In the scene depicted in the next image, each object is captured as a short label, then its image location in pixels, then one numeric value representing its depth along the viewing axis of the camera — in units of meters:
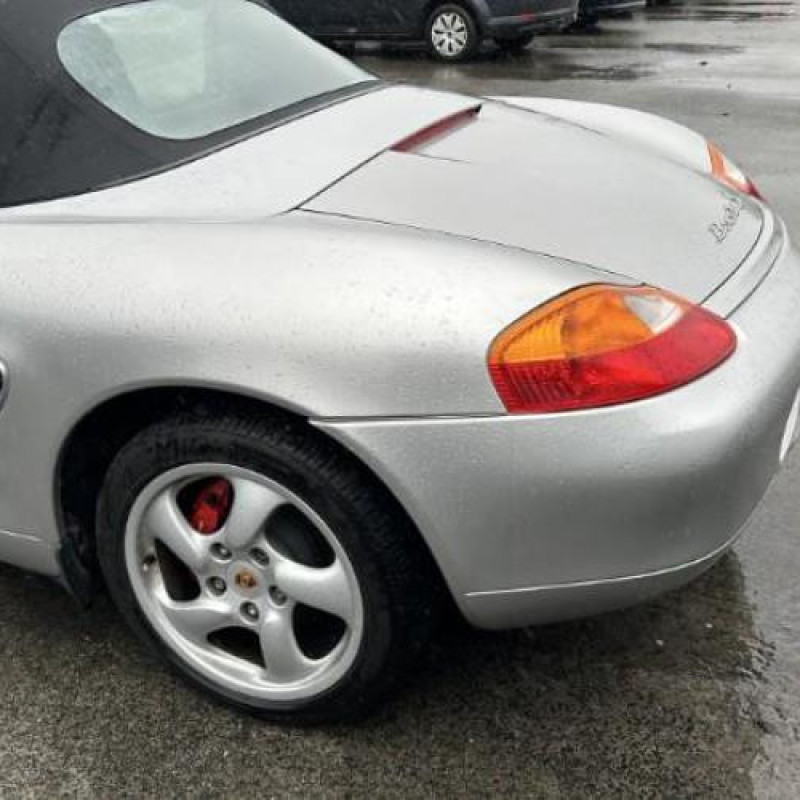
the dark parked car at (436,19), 10.90
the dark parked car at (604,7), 12.88
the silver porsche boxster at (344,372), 1.79
